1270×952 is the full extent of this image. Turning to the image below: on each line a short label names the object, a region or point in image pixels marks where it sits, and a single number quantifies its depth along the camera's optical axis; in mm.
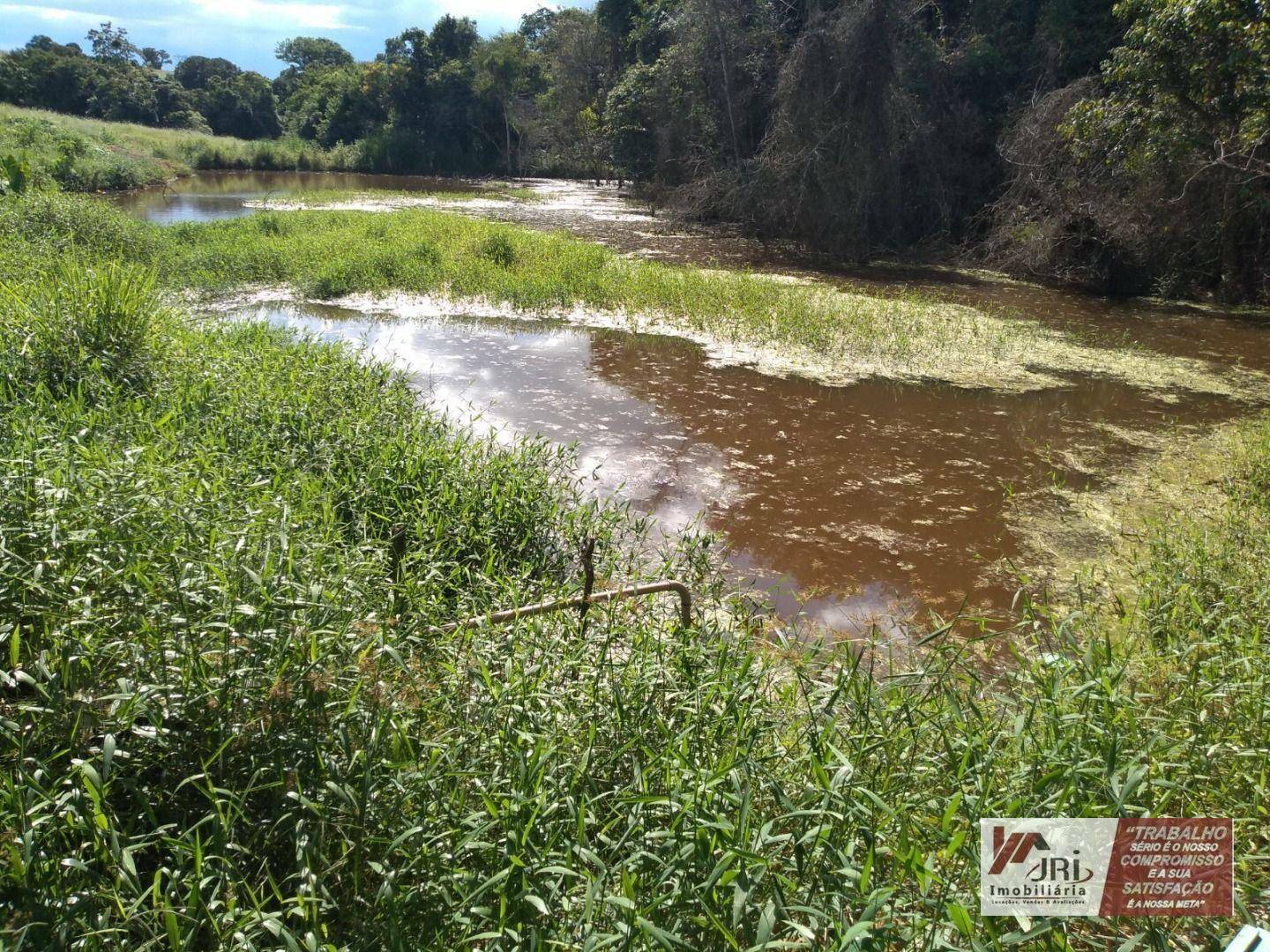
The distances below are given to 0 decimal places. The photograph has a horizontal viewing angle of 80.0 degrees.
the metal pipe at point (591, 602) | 2578
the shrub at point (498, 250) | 11531
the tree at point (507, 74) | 35125
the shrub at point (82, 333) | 4086
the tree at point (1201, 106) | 8172
